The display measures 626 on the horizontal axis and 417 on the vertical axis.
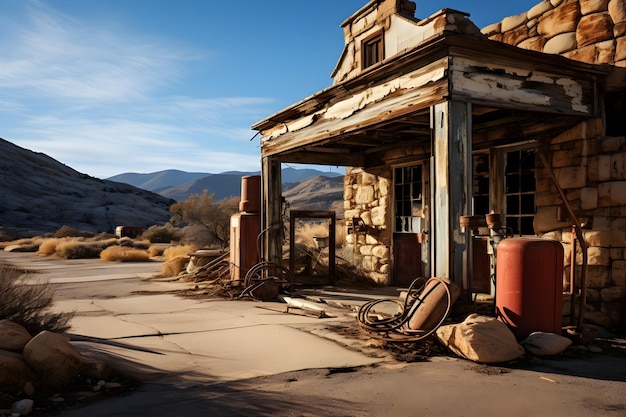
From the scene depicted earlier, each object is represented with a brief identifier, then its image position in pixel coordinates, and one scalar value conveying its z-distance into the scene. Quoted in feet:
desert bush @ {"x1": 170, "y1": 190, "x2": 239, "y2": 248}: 81.82
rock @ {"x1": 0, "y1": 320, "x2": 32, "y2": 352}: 12.81
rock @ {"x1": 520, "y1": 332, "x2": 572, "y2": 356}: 16.07
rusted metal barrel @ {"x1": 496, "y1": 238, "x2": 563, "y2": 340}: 16.84
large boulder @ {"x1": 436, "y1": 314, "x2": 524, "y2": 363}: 15.37
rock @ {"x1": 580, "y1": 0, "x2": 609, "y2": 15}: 21.42
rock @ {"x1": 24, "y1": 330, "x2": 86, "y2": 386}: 12.51
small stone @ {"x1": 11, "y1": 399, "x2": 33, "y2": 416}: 10.85
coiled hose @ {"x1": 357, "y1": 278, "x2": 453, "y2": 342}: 17.24
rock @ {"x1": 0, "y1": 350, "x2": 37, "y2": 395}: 11.71
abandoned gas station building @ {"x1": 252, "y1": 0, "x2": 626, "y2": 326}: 18.65
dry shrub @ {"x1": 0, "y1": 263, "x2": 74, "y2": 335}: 15.24
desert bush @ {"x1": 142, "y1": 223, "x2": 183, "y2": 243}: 93.91
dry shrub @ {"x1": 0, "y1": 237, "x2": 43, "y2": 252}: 83.15
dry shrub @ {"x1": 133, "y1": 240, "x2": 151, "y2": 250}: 81.27
